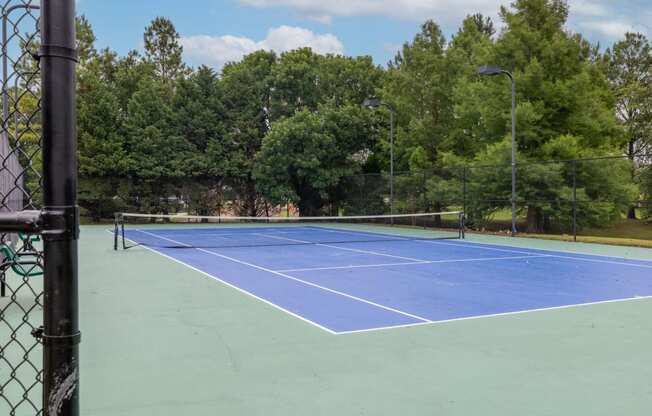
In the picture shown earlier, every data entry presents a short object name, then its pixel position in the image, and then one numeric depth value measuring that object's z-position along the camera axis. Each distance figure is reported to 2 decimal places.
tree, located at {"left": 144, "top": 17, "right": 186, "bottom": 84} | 45.22
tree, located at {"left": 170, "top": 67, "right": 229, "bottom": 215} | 29.84
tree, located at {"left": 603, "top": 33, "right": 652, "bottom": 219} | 32.19
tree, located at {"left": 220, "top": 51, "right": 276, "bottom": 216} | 30.59
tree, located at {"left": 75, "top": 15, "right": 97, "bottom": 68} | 36.75
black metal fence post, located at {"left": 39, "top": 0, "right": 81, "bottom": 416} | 1.39
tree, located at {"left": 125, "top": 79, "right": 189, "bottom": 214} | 28.88
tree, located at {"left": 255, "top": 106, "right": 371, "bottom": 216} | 28.31
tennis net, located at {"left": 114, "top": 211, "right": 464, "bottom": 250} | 17.59
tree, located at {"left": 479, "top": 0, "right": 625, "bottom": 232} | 22.50
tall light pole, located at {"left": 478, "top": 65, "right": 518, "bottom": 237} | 17.75
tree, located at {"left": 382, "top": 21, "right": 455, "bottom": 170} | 28.25
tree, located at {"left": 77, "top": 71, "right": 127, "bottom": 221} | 27.62
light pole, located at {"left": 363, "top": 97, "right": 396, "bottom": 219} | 25.66
